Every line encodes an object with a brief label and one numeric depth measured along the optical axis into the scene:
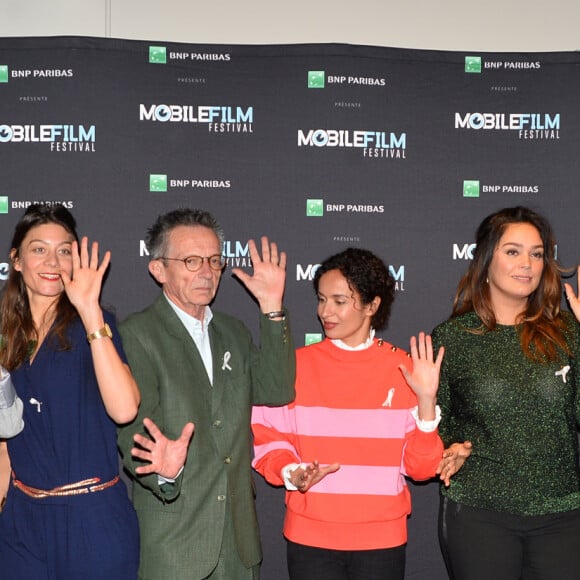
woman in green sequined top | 2.67
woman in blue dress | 2.34
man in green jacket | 2.49
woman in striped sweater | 2.69
